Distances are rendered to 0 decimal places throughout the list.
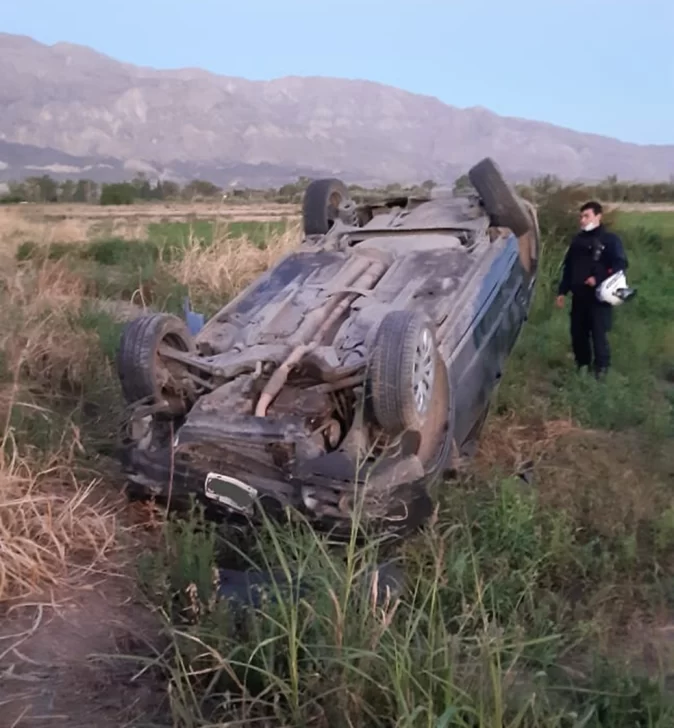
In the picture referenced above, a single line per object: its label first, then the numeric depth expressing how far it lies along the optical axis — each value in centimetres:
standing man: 786
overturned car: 452
